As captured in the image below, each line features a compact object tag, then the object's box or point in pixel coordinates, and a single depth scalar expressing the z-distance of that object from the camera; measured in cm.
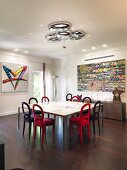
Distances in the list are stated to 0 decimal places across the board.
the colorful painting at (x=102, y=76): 572
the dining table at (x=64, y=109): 315
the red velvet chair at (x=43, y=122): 336
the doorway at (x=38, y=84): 775
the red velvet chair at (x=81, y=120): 343
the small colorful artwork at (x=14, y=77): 625
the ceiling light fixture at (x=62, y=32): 342
